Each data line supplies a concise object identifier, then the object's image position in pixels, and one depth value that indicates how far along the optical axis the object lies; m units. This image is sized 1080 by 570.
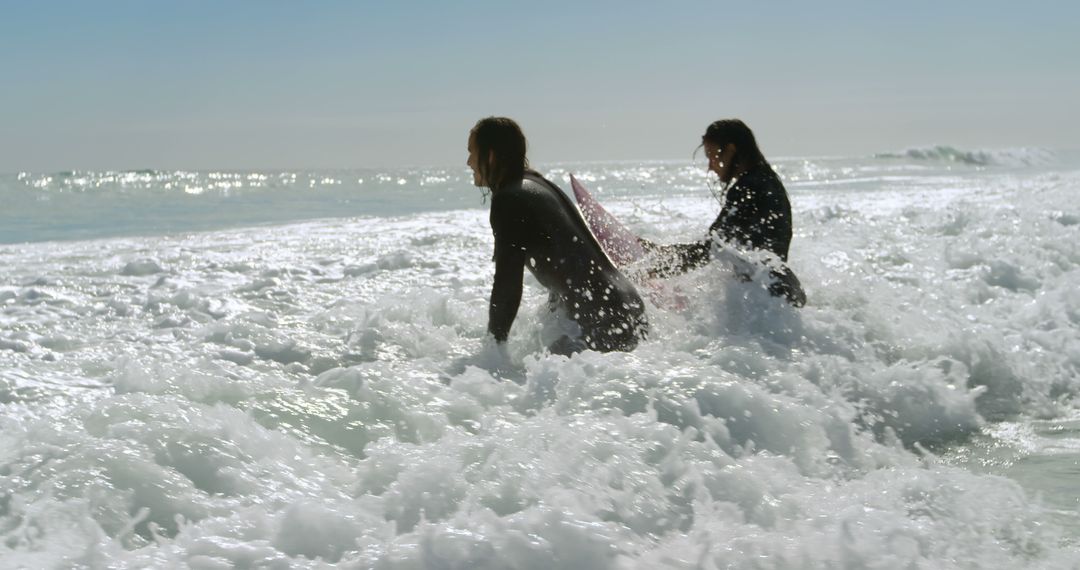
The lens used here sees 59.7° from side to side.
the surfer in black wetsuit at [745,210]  5.01
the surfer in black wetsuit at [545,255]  3.97
